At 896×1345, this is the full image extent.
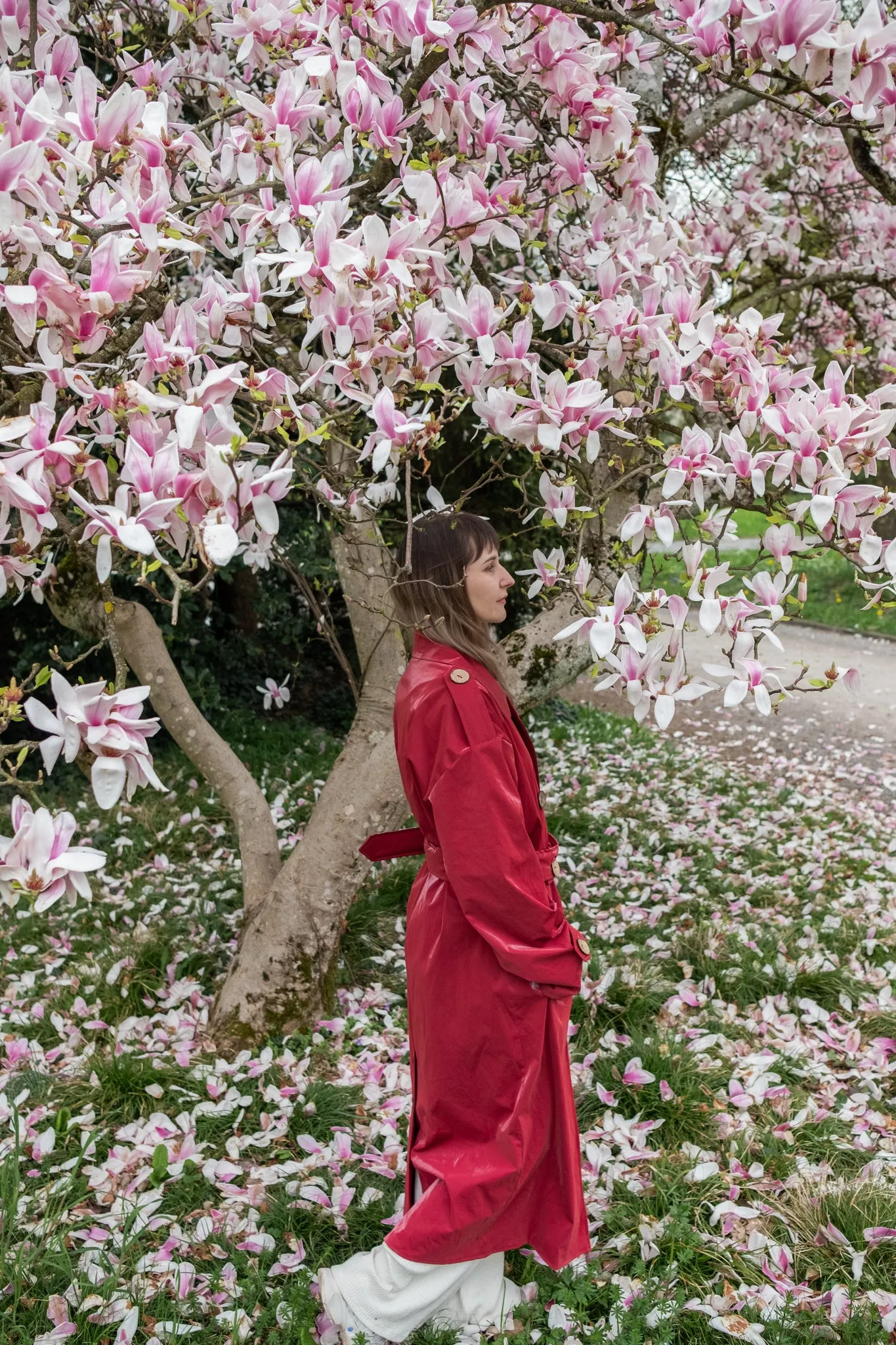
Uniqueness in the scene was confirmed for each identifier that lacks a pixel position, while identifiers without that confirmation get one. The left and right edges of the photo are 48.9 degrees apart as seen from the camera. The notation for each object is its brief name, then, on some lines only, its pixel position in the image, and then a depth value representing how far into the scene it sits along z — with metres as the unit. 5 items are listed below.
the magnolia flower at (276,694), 4.36
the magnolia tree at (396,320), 1.43
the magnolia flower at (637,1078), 2.86
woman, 1.86
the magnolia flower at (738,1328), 2.05
